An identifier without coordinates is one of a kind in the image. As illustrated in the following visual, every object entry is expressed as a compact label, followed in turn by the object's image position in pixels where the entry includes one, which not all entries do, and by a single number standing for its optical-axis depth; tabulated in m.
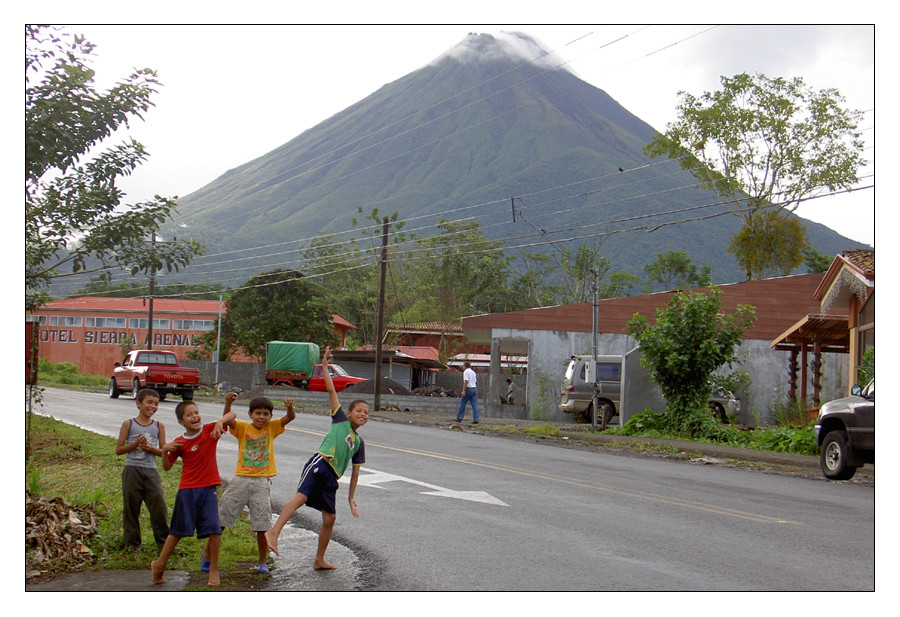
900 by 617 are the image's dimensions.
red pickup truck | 31.22
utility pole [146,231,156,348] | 46.29
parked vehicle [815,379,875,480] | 12.91
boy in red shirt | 6.88
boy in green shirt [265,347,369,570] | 7.36
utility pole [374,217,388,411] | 33.61
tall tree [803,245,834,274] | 68.44
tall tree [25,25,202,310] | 7.23
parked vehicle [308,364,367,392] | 40.72
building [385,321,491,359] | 60.68
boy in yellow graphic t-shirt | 7.15
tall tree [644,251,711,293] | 79.75
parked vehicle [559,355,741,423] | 27.12
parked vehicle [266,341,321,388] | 41.81
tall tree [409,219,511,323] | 65.62
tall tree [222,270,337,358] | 49.84
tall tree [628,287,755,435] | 22.94
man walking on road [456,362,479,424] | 26.22
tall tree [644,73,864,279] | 39.69
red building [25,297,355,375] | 60.19
